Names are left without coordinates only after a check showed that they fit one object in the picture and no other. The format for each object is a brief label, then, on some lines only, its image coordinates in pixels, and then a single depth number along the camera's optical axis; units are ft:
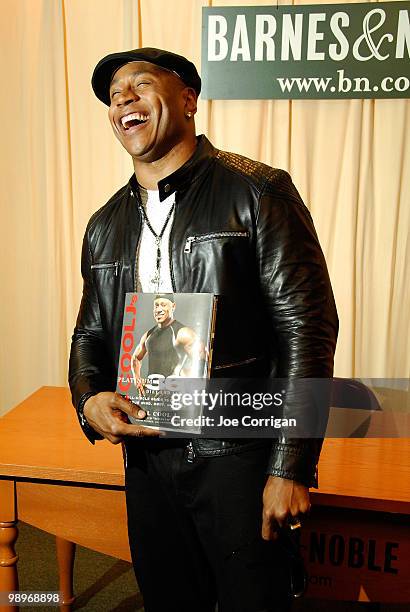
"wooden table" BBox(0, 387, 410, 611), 4.50
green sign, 8.82
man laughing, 3.47
